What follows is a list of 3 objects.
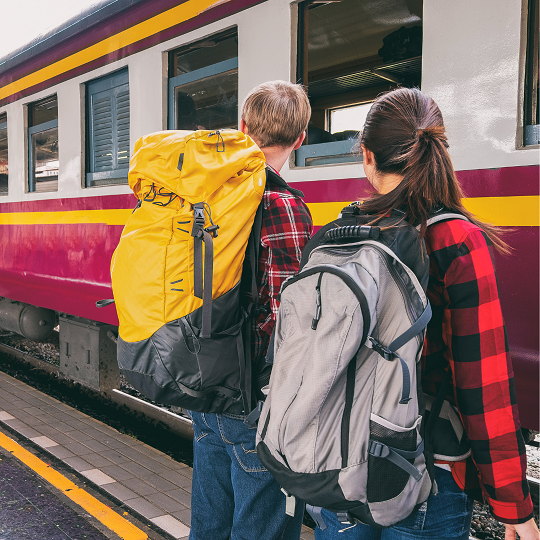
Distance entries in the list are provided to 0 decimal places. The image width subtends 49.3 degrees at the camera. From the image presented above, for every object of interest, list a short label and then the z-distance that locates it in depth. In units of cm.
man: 157
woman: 116
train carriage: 204
